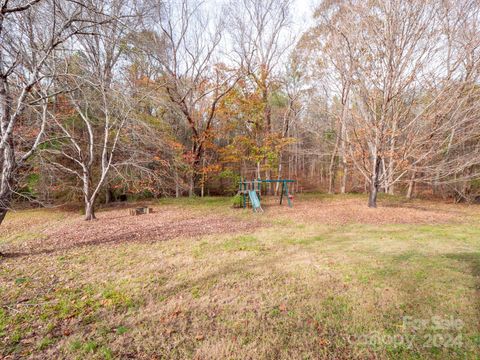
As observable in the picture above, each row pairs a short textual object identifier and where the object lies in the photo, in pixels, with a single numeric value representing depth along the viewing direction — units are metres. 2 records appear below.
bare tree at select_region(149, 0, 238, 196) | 13.16
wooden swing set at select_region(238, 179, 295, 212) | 9.19
